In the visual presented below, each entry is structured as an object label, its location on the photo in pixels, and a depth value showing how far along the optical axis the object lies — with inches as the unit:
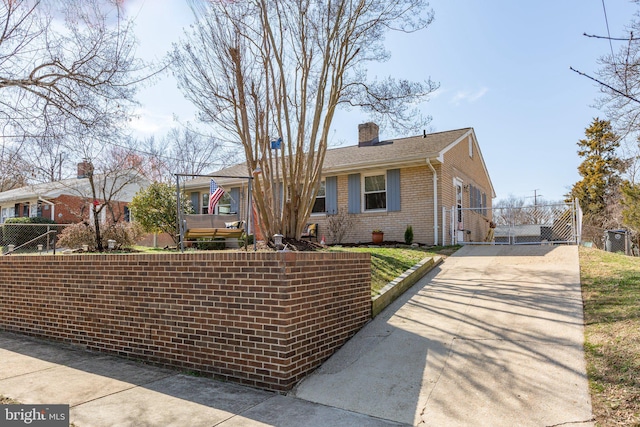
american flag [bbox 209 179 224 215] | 272.0
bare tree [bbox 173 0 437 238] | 318.3
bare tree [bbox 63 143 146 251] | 507.8
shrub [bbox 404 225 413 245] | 479.5
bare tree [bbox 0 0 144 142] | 266.1
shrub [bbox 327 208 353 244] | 532.7
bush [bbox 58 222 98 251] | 504.4
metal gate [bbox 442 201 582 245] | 438.3
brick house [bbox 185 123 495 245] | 487.2
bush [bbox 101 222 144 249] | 514.0
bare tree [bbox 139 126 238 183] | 1003.3
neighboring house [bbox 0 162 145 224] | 866.8
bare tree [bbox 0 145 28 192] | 312.7
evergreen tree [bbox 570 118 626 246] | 1047.4
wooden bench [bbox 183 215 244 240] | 373.4
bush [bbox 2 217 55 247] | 643.4
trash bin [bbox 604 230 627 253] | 592.9
